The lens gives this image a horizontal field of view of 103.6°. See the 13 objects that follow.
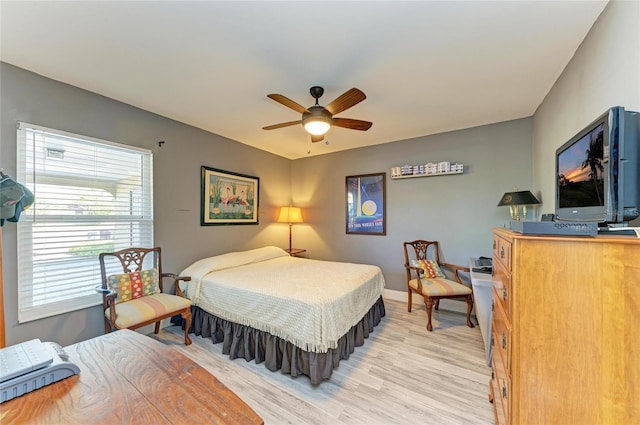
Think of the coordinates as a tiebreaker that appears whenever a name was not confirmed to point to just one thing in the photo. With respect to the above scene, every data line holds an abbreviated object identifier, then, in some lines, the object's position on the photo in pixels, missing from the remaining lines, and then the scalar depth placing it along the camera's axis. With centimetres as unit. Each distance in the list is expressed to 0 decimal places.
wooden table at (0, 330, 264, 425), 69
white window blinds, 208
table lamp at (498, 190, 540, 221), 263
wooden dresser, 87
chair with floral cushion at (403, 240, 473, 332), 296
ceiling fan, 201
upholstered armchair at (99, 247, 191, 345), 222
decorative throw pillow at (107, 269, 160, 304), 244
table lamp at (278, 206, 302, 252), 459
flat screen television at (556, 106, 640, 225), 101
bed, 204
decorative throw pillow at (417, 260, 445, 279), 342
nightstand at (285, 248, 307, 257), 453
